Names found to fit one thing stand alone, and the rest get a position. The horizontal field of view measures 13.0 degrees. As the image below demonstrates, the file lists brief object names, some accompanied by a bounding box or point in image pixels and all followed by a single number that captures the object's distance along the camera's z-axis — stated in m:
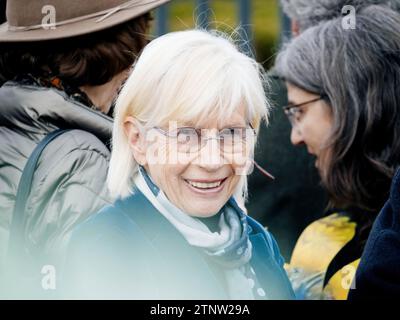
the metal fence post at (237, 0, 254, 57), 7.64
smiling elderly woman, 3.48
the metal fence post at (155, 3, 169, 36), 7.63
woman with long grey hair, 5.23
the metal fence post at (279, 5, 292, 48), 7.45
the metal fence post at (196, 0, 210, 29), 7.32
